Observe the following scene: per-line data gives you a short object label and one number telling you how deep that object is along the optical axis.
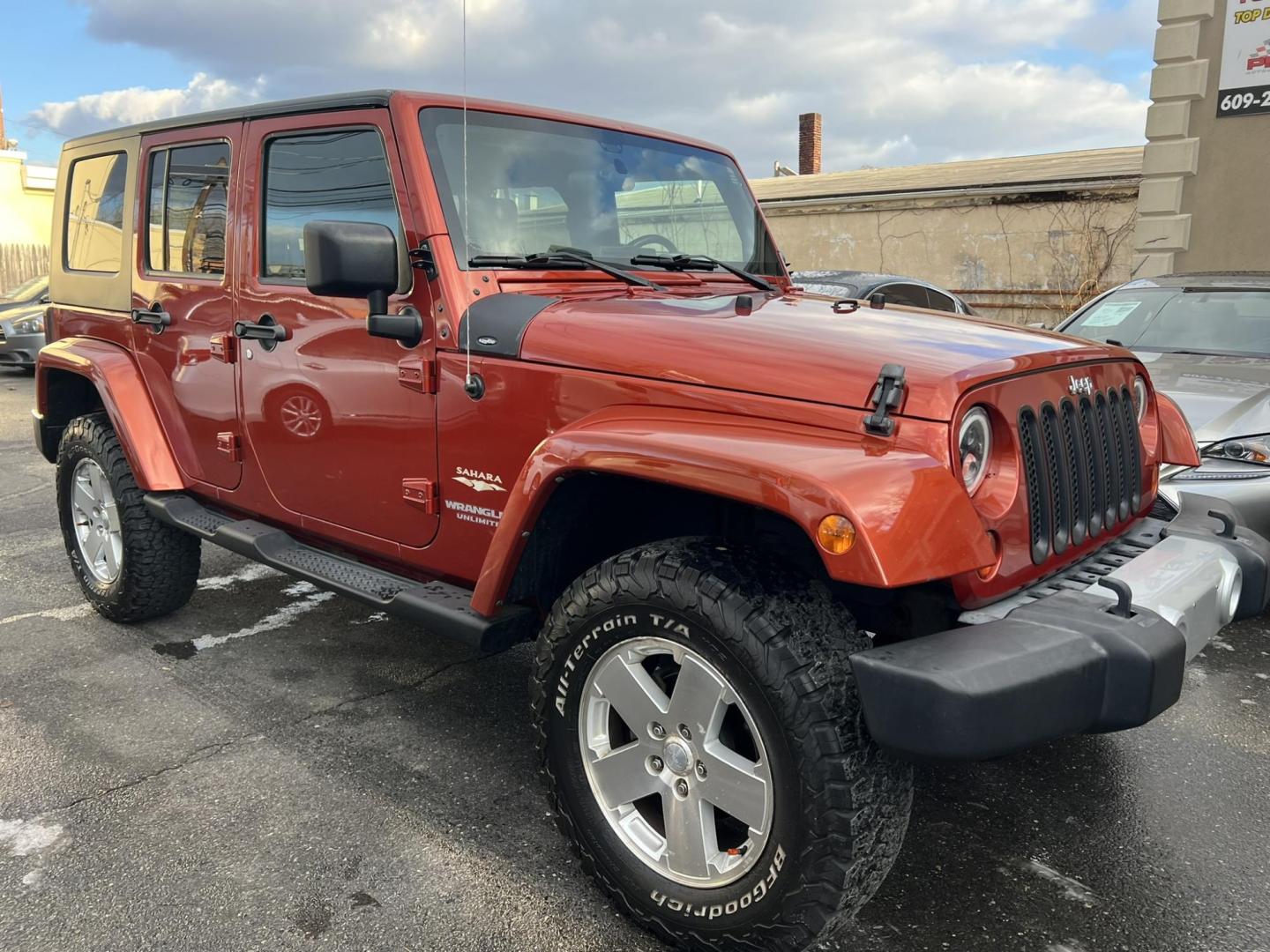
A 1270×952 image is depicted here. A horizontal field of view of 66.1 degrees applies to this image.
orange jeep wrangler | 1.90
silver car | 4.11
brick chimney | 26.61
